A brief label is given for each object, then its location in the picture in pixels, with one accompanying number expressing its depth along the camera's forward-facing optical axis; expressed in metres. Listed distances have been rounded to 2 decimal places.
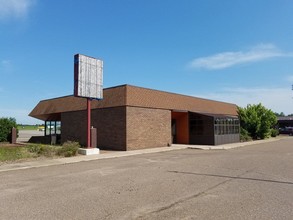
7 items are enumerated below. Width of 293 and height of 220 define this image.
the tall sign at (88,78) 13.79
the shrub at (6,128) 22.22
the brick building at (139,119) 16.66
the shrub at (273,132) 32.83
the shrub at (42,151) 13.10
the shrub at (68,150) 13.00
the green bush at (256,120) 27.26
